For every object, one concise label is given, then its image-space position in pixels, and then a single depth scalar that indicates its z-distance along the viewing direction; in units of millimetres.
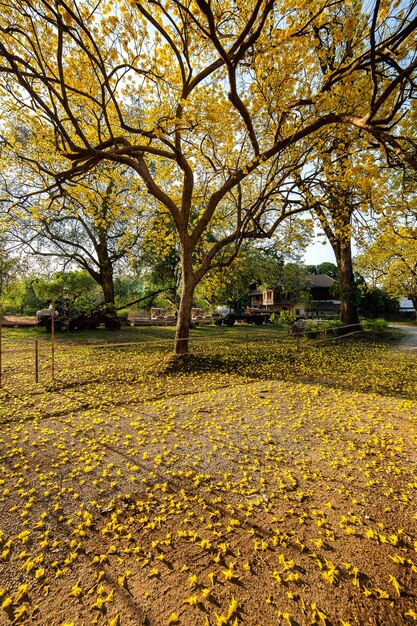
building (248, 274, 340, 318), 38862
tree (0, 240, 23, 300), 23141
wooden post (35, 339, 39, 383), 7327
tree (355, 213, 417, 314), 8472
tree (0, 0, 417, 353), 5293
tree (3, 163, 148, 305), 19188
